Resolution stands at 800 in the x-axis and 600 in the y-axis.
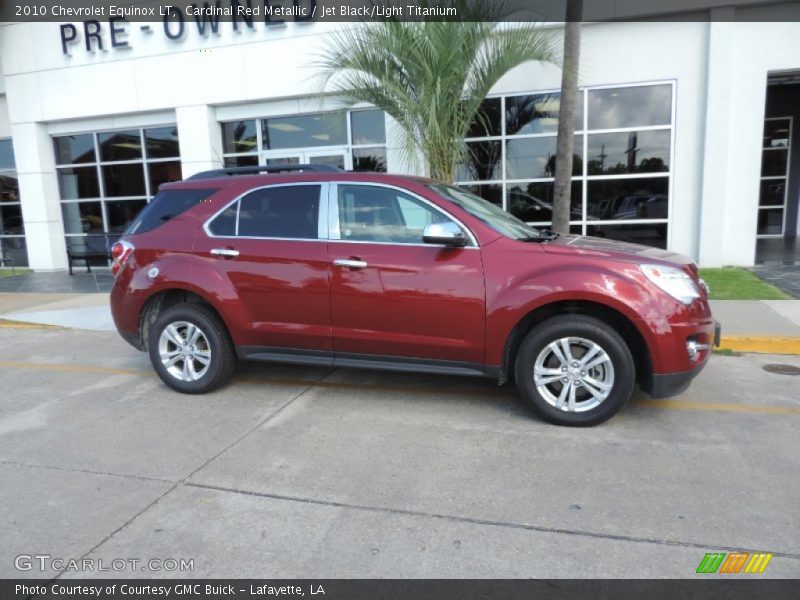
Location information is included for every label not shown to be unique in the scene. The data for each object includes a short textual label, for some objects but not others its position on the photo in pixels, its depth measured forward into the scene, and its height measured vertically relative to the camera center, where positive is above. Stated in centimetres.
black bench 1398 -117
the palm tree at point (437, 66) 821 +169
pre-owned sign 1216 +365
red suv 421 -78
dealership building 1055 +128
